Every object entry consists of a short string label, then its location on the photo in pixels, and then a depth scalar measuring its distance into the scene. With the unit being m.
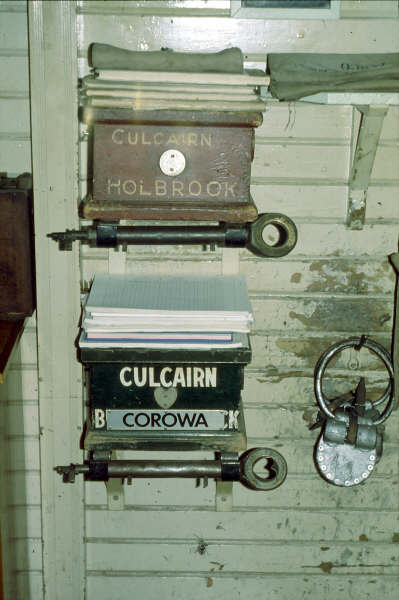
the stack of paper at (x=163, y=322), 2.51
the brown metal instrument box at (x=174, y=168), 2.45
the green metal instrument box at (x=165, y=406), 2.56
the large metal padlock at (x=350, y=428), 2.68
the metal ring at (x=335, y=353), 2.70
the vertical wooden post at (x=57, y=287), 2.59
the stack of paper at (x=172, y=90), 2.41
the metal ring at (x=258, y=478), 2.67
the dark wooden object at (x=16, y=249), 2.59
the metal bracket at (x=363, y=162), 2.58
